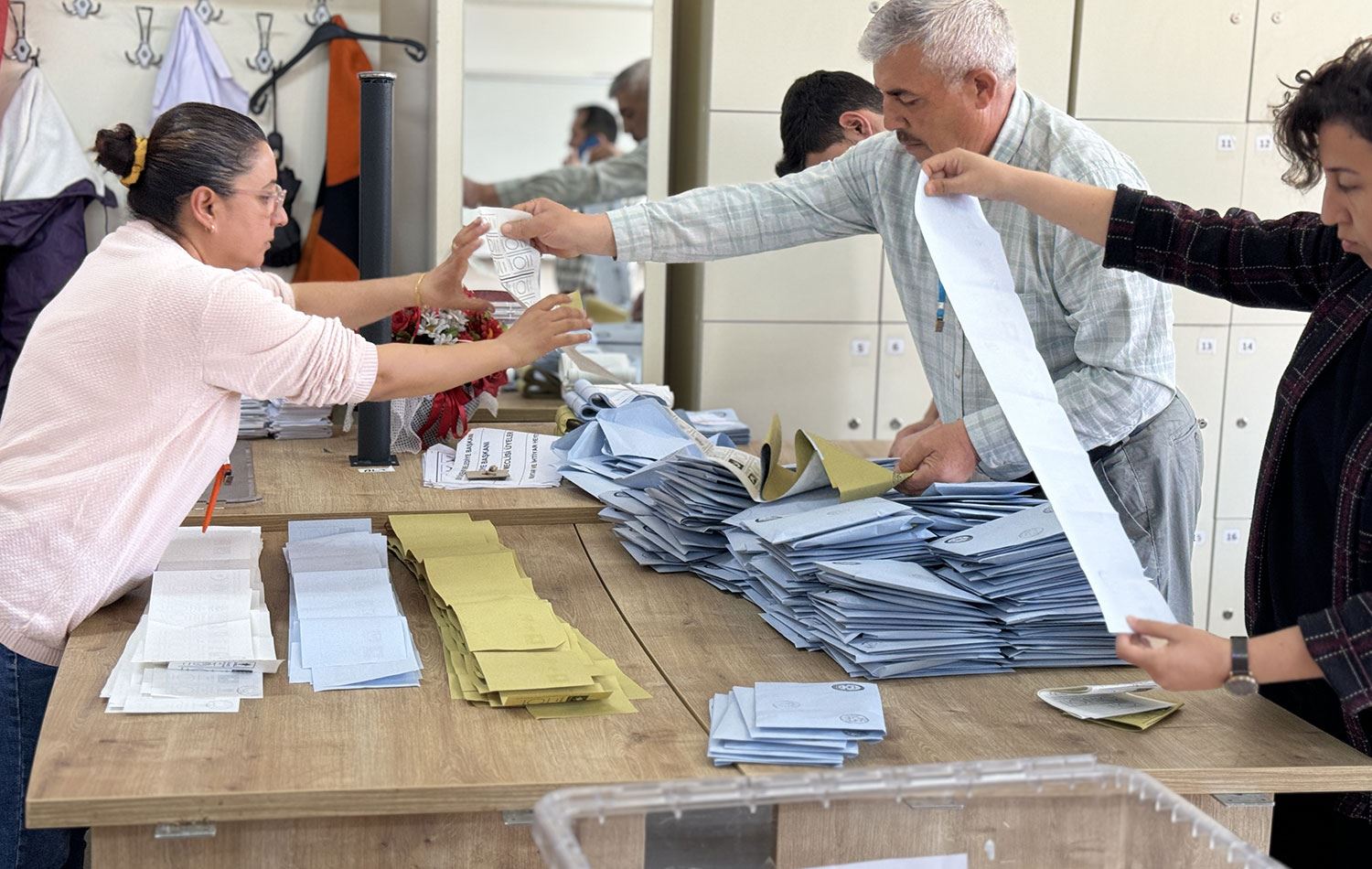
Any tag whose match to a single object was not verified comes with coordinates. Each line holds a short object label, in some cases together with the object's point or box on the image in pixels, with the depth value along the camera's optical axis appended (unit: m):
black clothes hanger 3.73
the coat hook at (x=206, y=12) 3.68
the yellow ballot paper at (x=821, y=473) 1.98
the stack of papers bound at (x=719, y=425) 3.11
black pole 2.67
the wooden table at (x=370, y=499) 2.41
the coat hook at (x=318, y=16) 3.77
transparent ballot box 1.12
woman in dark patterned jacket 1.32
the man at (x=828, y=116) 3.06
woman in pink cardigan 1.83
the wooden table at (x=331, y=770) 1.35
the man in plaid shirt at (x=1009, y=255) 2.11
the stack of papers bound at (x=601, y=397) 2.99
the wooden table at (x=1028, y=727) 1.49
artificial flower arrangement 2.93
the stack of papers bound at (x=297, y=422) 3.11
